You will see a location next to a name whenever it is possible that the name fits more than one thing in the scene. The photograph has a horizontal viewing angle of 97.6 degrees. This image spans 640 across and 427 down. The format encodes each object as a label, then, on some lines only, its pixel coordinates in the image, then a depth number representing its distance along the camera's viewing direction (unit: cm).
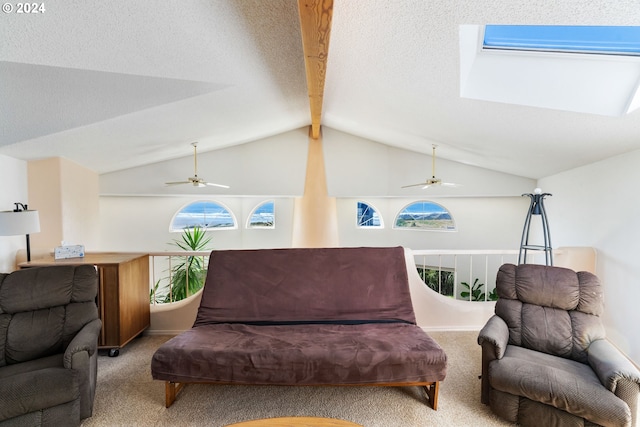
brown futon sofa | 179
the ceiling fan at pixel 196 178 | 476
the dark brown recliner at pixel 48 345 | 155
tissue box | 273
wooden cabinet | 252
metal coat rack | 264
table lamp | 245
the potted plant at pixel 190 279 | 423
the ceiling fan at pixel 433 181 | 505
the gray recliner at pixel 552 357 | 155
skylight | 189
